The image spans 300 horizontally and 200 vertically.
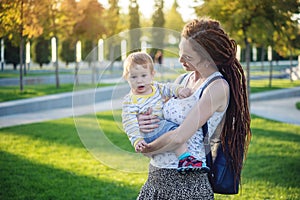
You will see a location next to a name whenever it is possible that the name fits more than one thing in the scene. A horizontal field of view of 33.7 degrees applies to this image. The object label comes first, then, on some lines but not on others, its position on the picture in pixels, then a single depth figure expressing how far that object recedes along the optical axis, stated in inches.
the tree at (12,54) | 1047.3
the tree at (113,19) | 911.7
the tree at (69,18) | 547.7
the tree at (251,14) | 381.7
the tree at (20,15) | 210.8
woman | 82.0
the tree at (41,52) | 1258.6
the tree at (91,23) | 676.1
